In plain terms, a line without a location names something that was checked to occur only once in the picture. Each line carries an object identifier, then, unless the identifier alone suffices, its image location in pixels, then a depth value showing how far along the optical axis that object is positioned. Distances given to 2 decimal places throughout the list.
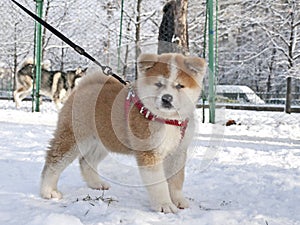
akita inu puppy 2.02
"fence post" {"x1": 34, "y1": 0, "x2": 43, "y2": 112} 6.86
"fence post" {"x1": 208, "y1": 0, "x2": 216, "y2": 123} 5.85
